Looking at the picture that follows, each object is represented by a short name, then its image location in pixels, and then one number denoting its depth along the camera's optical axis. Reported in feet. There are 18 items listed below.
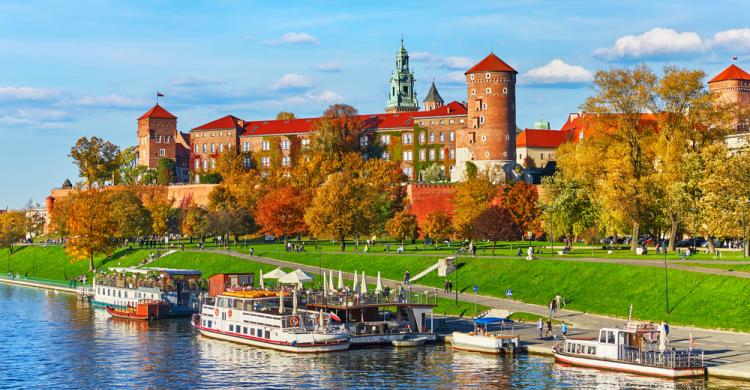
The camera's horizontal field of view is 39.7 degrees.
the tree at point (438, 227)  409.69
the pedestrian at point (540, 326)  234.79
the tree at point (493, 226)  375.04
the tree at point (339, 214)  404.57
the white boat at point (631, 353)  195.11
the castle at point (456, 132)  533.96
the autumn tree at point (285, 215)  455.63
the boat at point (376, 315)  242.58
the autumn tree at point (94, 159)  626.64
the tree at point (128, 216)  496.23
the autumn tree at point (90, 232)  462.60
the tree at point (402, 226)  424.05
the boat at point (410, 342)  239.30
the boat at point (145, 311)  313.12
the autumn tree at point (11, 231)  606.55
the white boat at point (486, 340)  223.30
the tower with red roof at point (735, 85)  548.72
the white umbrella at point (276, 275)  307.78
